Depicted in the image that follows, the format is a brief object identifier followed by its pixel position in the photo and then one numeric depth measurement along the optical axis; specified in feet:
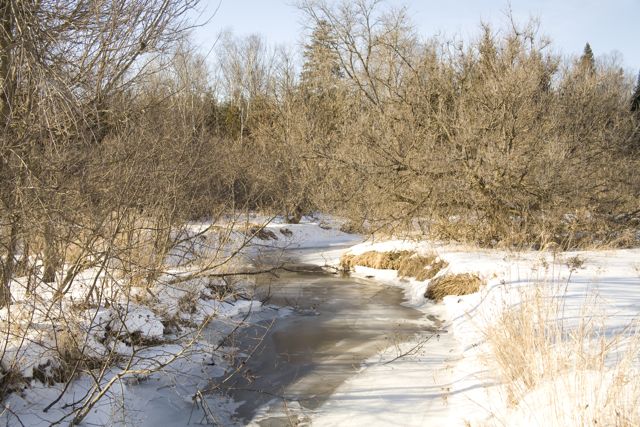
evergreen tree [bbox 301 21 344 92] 61.72
